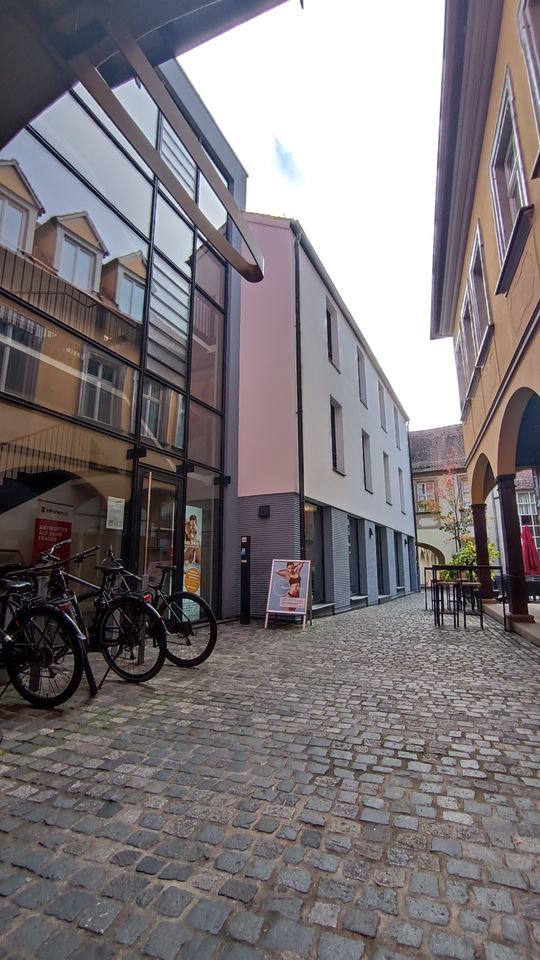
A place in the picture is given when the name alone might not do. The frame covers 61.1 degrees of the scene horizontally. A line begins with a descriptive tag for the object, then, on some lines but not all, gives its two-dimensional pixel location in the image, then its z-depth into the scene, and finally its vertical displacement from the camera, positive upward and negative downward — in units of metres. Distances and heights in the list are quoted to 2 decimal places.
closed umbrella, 10.81 +0.26
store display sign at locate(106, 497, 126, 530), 6.10 +0.73
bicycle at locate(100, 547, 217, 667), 4.67 -0.59
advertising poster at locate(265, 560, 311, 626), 7.80 -0.34
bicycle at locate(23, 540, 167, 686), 4.02 -0.57
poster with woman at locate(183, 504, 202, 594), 7.47 +0.31
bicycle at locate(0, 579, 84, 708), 3.24 -0.58
